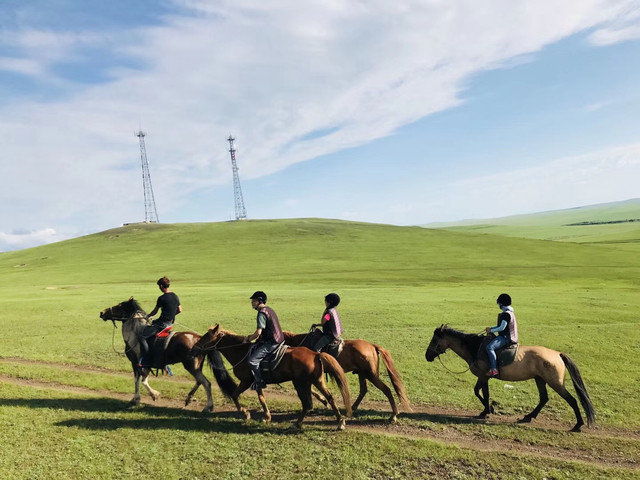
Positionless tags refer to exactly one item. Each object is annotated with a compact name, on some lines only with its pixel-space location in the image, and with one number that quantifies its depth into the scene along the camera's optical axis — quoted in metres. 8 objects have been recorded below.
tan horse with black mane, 10.34
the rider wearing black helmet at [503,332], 10.76
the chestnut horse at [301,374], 10.29
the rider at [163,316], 12.06
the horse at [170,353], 11.47
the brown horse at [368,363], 11.14
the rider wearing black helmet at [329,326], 11.13
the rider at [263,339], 10.54
